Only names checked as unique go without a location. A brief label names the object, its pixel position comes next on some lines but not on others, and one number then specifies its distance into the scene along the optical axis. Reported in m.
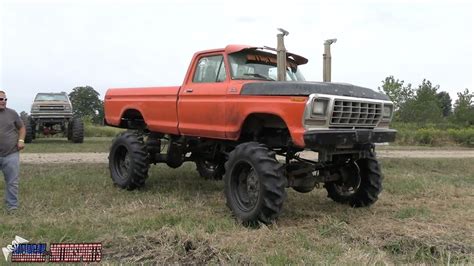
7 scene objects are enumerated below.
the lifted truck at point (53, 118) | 19.80
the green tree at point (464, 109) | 35.00
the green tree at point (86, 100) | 64.67
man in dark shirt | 6.64
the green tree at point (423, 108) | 36.25
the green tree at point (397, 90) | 41.00
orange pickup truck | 5.77
